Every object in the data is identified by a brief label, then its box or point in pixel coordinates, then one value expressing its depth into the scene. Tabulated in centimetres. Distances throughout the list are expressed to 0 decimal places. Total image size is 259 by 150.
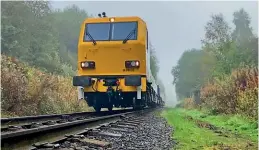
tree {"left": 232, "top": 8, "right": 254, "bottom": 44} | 8194
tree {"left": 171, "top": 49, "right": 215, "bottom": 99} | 5969
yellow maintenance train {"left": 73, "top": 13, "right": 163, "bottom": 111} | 1288
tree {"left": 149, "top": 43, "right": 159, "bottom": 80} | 7484
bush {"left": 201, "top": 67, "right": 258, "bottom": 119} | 1112
